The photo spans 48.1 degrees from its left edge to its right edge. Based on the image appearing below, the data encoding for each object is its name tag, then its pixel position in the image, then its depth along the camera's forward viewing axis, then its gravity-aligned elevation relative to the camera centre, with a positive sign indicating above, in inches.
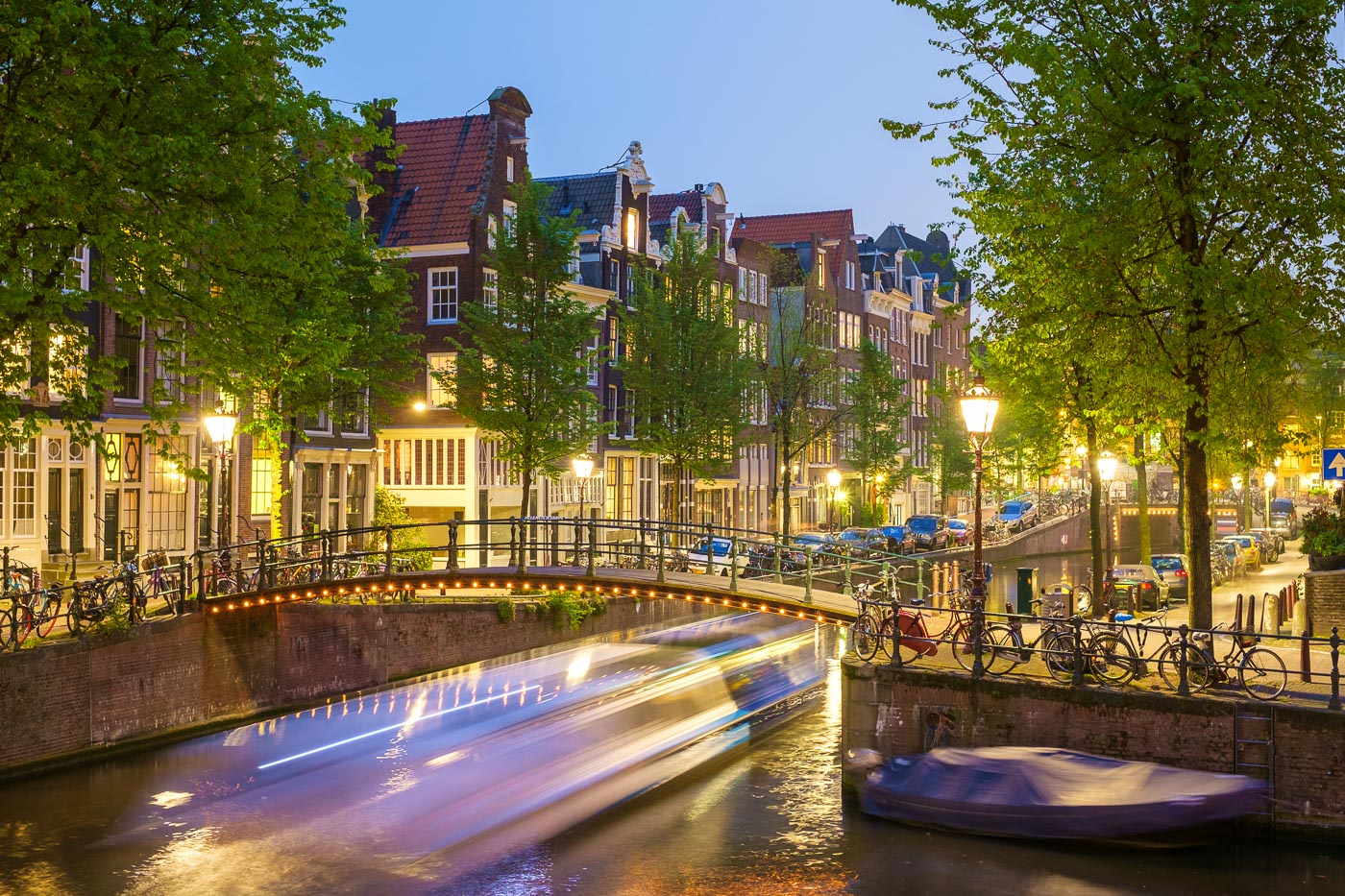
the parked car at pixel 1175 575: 1716.3 -87.6
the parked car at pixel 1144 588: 1501.0 -89.8
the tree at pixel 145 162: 748.6 +176.8
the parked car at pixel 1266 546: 2448.3 -79.6
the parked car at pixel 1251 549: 2248.3 -77.2
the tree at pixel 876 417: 2469.2 +136.0
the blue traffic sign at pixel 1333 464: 918.4 +21.2
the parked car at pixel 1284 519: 3264.3 -51.1
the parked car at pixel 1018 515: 2744.3 -30.3
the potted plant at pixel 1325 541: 1170.0 -34.4
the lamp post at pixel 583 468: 1407.5 +31.0
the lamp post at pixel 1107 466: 1230.3 +27.1
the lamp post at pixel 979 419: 814.5 +43.9
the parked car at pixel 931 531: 2388.0 -52.0
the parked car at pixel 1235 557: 2076.8 -83.0
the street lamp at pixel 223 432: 975.0 +45.4
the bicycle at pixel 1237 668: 722.8 -82.9
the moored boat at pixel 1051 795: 689.6 -140.7
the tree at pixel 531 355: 1497.3 +145.3
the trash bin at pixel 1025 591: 1305.4 -79.4
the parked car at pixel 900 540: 2244.1 -60.6
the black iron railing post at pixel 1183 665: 721.6 -79.6
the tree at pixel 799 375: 2154.3 +181.7
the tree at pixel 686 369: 1814.7 +159.7
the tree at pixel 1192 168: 770.8 +174.1
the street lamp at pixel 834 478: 2111.2 +30.4
